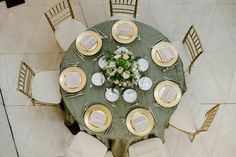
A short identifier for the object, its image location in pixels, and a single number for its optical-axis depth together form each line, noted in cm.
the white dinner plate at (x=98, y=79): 368
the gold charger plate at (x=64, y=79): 366
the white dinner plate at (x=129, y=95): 362
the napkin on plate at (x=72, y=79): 368
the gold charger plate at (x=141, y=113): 351
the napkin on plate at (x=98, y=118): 352
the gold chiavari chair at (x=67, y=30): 430
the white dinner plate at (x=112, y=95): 362
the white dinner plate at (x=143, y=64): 377
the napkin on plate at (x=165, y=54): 384
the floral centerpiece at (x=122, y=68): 346
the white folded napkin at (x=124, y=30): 395
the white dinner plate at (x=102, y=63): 376
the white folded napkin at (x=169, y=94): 364
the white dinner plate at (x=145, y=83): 368
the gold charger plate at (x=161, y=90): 362
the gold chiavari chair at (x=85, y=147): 368
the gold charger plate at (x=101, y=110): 351
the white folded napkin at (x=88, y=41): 387
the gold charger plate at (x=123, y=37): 392
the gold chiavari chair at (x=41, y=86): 394
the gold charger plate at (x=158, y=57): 381
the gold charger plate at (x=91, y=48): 385
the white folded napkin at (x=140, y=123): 351
